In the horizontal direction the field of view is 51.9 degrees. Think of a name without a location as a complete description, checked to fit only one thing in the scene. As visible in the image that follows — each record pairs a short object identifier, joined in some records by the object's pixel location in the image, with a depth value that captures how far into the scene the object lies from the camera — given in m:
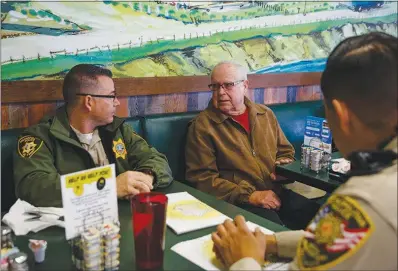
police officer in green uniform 1.63
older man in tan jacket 2.28
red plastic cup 1.05
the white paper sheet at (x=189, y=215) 1.31
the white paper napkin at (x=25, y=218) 1.27
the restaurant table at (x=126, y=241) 1.08
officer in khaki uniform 0.77
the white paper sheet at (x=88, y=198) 1.05
